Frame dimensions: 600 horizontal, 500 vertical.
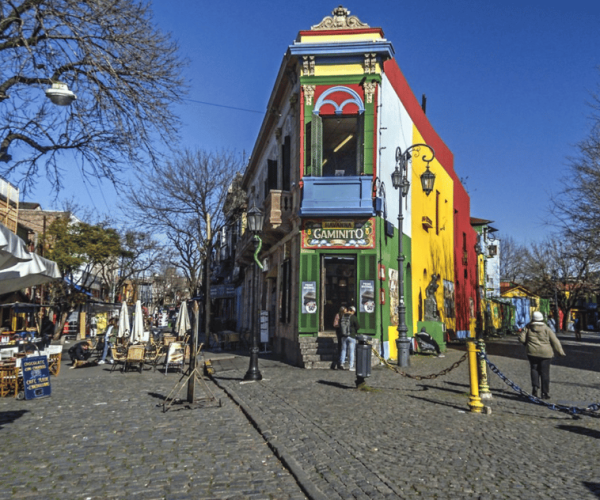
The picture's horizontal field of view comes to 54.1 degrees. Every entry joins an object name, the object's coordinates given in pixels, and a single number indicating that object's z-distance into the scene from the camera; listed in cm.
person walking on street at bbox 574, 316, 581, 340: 3860
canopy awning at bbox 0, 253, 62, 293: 735
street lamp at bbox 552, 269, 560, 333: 4950
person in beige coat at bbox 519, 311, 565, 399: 1080
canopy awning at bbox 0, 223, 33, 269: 548
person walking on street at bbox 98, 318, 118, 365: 1923
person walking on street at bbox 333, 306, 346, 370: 1500
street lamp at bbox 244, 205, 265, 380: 1317
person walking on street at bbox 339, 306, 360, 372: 1482
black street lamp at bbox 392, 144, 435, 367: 1540
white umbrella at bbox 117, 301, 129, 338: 2022
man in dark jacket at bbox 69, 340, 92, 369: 1806
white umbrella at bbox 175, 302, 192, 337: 2273
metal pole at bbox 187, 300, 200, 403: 1004
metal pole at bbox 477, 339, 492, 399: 986
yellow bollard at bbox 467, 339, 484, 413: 918
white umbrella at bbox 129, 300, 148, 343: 1928
